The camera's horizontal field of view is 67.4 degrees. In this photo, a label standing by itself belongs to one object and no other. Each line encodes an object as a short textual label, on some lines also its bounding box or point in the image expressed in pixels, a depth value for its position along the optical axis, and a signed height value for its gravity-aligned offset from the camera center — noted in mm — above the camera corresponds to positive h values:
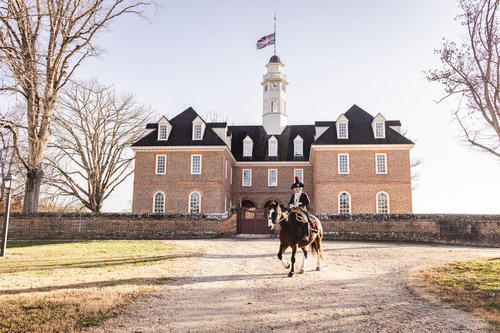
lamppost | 14812 +553
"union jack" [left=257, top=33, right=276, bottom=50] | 40041 +18375
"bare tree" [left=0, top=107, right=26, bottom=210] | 15983 +3537
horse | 10359 -418
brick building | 32219 +4101
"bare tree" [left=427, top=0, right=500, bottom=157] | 15469 +6124
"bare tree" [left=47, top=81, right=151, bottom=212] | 33562 +5467
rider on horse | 10930 +347
